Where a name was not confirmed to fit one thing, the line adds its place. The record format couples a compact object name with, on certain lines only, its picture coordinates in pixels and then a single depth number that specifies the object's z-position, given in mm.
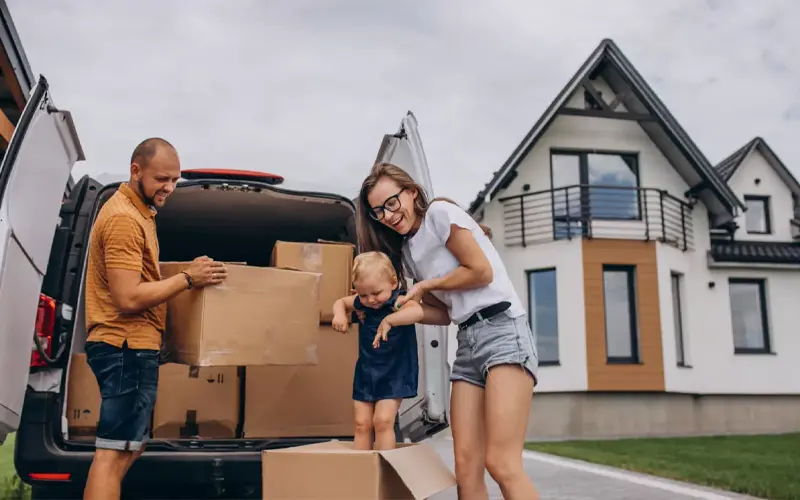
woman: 2742
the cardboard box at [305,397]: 4074
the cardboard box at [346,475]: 2648
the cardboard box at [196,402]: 4043
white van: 2943
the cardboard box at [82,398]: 3730
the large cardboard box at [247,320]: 3104
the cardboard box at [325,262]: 4141
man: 2736
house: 15391
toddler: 3205
